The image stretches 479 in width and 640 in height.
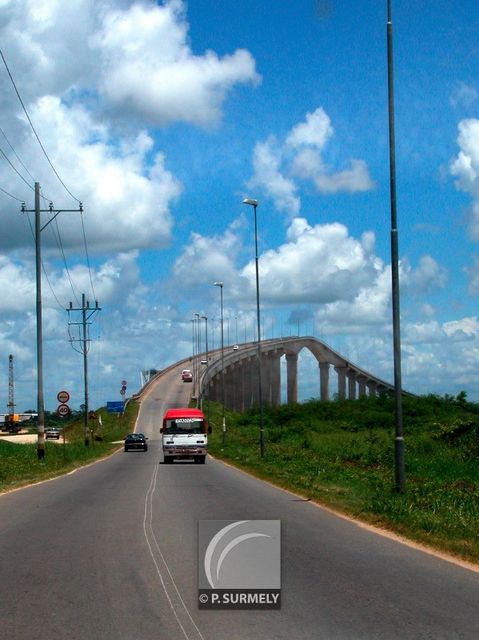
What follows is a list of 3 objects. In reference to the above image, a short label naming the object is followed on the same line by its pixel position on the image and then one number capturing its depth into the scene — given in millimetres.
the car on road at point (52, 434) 106062
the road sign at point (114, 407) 115125
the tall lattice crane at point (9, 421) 146000
